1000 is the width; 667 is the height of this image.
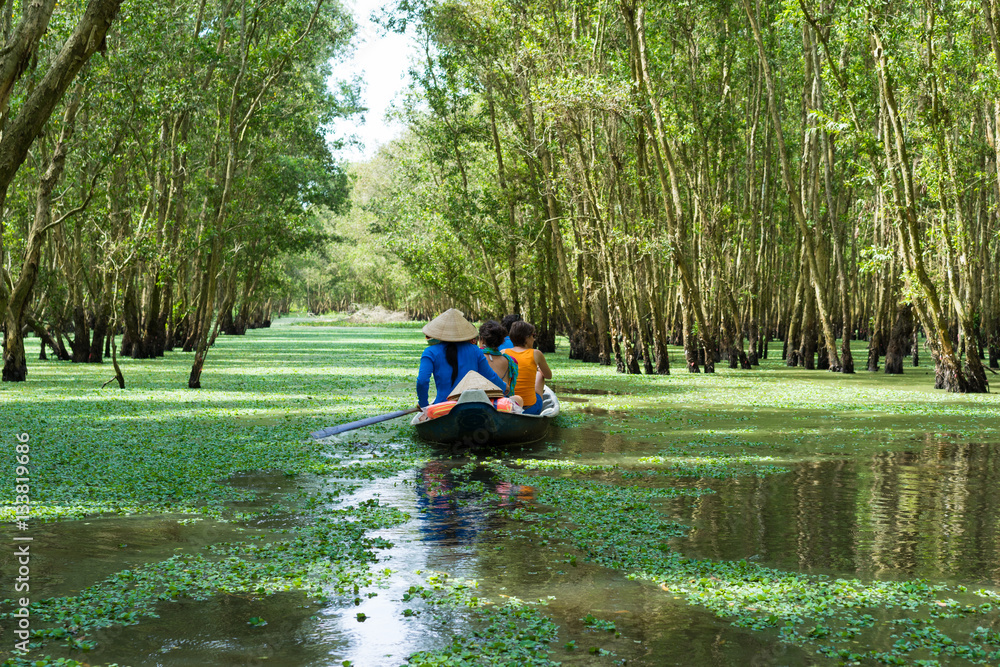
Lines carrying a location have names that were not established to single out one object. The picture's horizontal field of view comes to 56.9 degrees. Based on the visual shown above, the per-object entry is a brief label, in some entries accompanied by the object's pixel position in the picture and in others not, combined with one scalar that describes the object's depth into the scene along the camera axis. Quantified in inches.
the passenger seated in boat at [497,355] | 462.6
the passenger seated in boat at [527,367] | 471.5
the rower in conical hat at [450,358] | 424.2
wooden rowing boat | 398.3
